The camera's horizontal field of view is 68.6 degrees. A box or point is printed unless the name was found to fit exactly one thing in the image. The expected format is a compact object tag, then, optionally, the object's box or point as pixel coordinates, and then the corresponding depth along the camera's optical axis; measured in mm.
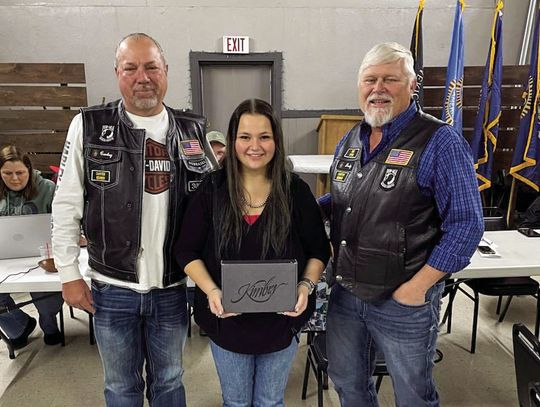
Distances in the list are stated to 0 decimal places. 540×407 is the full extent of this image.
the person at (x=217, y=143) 2931
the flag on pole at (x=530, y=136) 3779
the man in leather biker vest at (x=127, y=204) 1237
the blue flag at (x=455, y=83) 3756
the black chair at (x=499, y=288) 2291
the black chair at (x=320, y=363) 1522
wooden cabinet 4289
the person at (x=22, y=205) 2379
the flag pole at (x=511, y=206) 4133
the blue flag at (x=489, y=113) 3852
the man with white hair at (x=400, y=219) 1118
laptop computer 1963
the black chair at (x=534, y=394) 967
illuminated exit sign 4457
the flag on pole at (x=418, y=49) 3789
